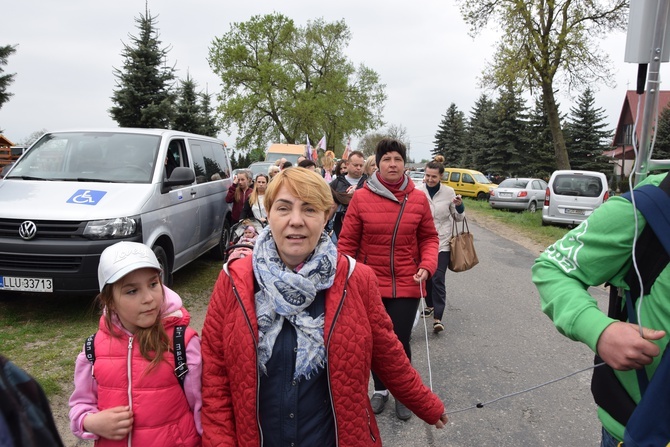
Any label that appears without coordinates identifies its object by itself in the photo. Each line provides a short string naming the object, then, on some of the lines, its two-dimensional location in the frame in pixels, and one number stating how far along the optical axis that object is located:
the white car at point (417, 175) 34.20
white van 4.60
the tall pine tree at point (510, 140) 37.56
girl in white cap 1.73
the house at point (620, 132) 37.59
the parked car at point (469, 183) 27.17
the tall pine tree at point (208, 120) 30.58
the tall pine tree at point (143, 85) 23.36
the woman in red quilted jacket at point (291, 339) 1.60
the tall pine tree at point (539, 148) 36.94
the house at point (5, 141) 28.86
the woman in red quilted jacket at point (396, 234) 3.42
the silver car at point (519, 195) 20.20
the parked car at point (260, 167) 18.53
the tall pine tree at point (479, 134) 39.72
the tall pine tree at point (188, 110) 28.38
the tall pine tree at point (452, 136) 52.16
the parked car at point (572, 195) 14.24
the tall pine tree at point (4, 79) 20.53
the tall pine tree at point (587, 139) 37.66
